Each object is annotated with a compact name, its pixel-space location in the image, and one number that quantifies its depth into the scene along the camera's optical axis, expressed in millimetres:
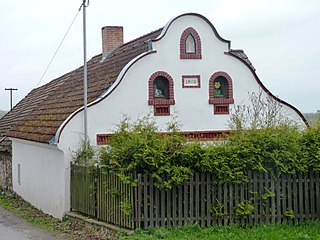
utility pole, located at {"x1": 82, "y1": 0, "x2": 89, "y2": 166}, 16561
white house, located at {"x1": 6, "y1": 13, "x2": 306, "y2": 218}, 17078
